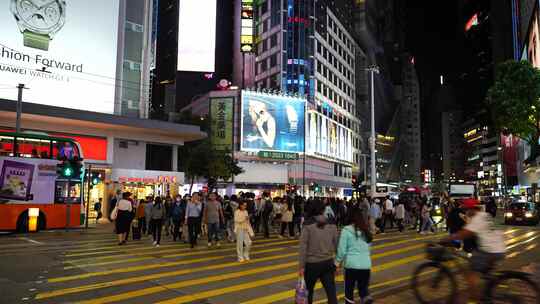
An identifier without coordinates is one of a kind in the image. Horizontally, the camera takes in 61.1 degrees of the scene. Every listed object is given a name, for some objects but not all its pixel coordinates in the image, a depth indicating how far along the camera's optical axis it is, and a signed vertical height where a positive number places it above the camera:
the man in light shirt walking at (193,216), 15.09 -0.89
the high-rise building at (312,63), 66.81 +19.62
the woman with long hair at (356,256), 6.17 -0.88
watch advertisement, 30.11 +9.37
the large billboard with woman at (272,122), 53.81 +8.16
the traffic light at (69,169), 19.27 +0.78
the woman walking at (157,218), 15.95 -1.05
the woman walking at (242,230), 12.51 -1.13
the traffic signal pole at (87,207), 22.77 -0.99
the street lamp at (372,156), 34.38 +2.69
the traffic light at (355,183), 32.65 +0.58
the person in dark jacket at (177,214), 17.20 -0.96
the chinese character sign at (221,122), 55.39 +8.24
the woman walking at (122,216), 15.73 -0.96
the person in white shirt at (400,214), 22.58 -1.11
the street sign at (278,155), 54.78 +4.28
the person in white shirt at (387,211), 22.25 -0.96
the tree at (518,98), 28.69 +6.08
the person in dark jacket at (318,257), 6.08 -0.88
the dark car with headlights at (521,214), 27.52 -1.24
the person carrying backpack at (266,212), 19.51 -0.94
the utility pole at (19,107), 21.93 +3.95
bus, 18.53 +0.13
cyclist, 6.60 -0.78
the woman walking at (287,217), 19.03 -1.11
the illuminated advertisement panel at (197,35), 67.94 +23.05
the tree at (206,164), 42.88 +2.41
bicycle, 6.05 -1.28
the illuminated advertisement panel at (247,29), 70.88 +25.53
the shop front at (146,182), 31.31 +0.49
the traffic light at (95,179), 23.13 +0.44
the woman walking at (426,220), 21.34 -1.30
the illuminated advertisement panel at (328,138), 63.78 +8.03
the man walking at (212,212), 14.86 -0.74
